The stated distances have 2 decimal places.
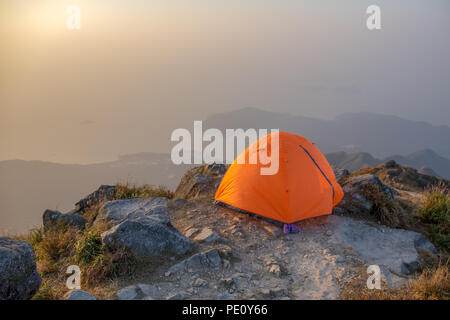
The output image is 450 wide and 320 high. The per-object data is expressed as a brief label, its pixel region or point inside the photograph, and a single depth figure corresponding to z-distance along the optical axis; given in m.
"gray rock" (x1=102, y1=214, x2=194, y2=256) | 6.61
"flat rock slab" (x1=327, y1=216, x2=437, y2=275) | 7.27
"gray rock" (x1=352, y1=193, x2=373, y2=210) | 9.80
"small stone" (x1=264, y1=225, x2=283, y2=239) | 8.11
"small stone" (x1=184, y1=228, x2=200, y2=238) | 7.99
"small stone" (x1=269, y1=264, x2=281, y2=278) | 6.44
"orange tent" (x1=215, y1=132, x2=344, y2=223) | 8.47
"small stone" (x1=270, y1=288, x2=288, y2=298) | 5.75
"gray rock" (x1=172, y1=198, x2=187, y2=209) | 10.38
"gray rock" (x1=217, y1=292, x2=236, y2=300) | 5.54
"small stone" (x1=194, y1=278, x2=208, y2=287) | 5.84
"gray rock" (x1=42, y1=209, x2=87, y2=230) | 9.38
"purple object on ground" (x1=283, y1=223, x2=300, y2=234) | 8.23
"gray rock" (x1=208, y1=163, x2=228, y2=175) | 13.04
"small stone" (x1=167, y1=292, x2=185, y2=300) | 5.42
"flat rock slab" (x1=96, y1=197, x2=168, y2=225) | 9.20
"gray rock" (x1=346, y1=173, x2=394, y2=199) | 10.62
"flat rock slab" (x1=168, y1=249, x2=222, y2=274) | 6.33
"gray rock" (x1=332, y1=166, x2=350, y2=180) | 13.28
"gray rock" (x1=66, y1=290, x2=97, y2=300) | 5.08
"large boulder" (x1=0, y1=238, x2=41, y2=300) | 4.95
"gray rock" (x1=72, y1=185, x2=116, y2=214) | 11.75
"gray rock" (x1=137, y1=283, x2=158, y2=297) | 5.54
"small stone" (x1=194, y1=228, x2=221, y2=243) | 7.55
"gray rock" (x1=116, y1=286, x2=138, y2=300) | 5.36
